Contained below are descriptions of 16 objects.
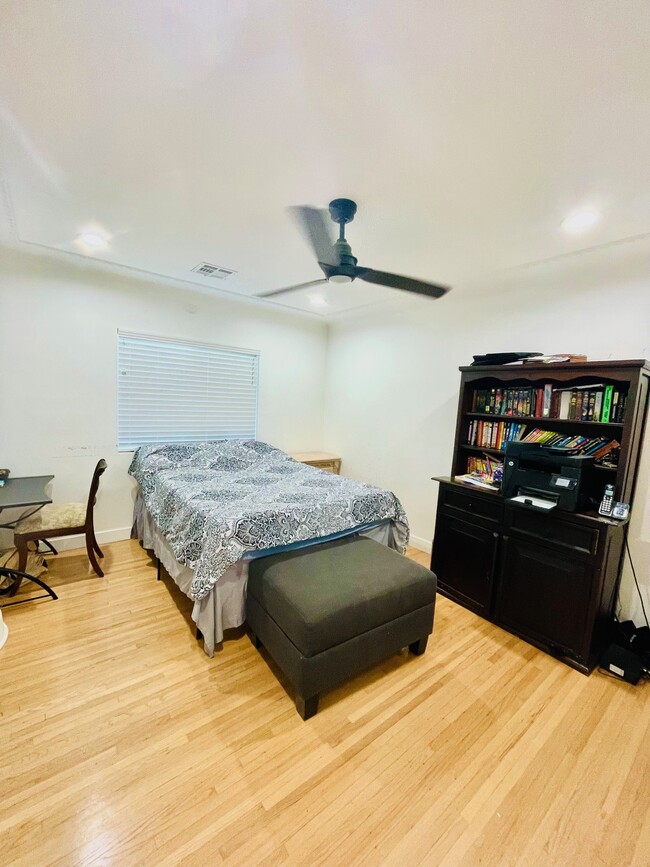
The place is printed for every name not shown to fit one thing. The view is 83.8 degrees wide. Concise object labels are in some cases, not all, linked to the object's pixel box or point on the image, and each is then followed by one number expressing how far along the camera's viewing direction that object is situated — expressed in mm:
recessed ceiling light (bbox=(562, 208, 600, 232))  1948
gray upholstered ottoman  1694
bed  2033
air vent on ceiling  3047
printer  2139
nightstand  4449
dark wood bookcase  2064
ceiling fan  1945
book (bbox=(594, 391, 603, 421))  2254
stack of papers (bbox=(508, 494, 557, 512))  2209
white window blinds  3580
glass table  2337
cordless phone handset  2068
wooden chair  2550
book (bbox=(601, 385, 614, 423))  2213
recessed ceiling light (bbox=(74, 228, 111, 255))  2533
